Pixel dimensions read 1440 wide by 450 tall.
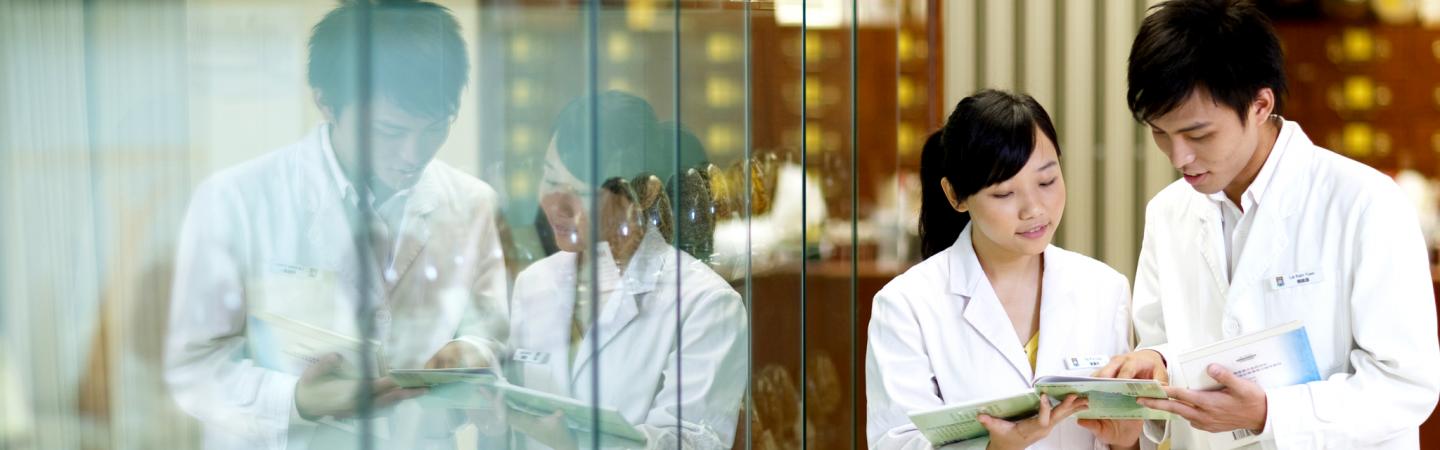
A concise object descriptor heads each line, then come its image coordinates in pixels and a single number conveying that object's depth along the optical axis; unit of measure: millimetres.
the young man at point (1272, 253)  5365
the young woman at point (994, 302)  5432
